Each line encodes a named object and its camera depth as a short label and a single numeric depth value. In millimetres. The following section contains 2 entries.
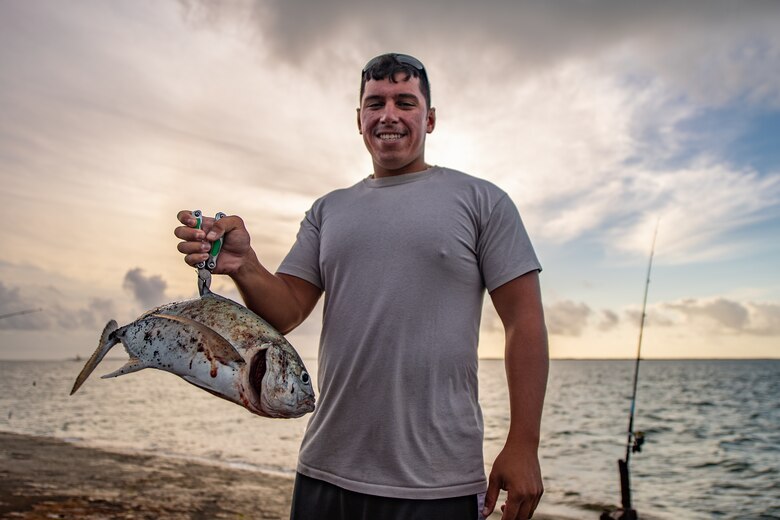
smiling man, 2305
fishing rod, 8125
